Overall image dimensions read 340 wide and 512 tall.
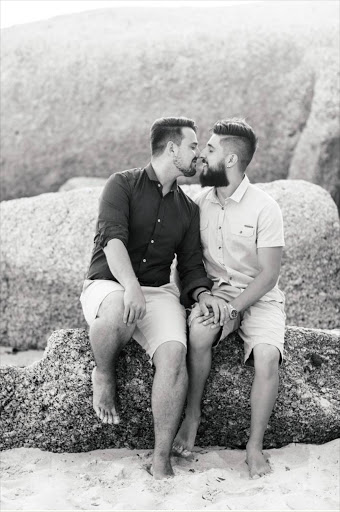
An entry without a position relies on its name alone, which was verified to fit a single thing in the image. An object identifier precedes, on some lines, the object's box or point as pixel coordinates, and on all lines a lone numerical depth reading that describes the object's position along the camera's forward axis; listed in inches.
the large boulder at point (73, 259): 230.1
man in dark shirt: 150.3
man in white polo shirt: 154.5
